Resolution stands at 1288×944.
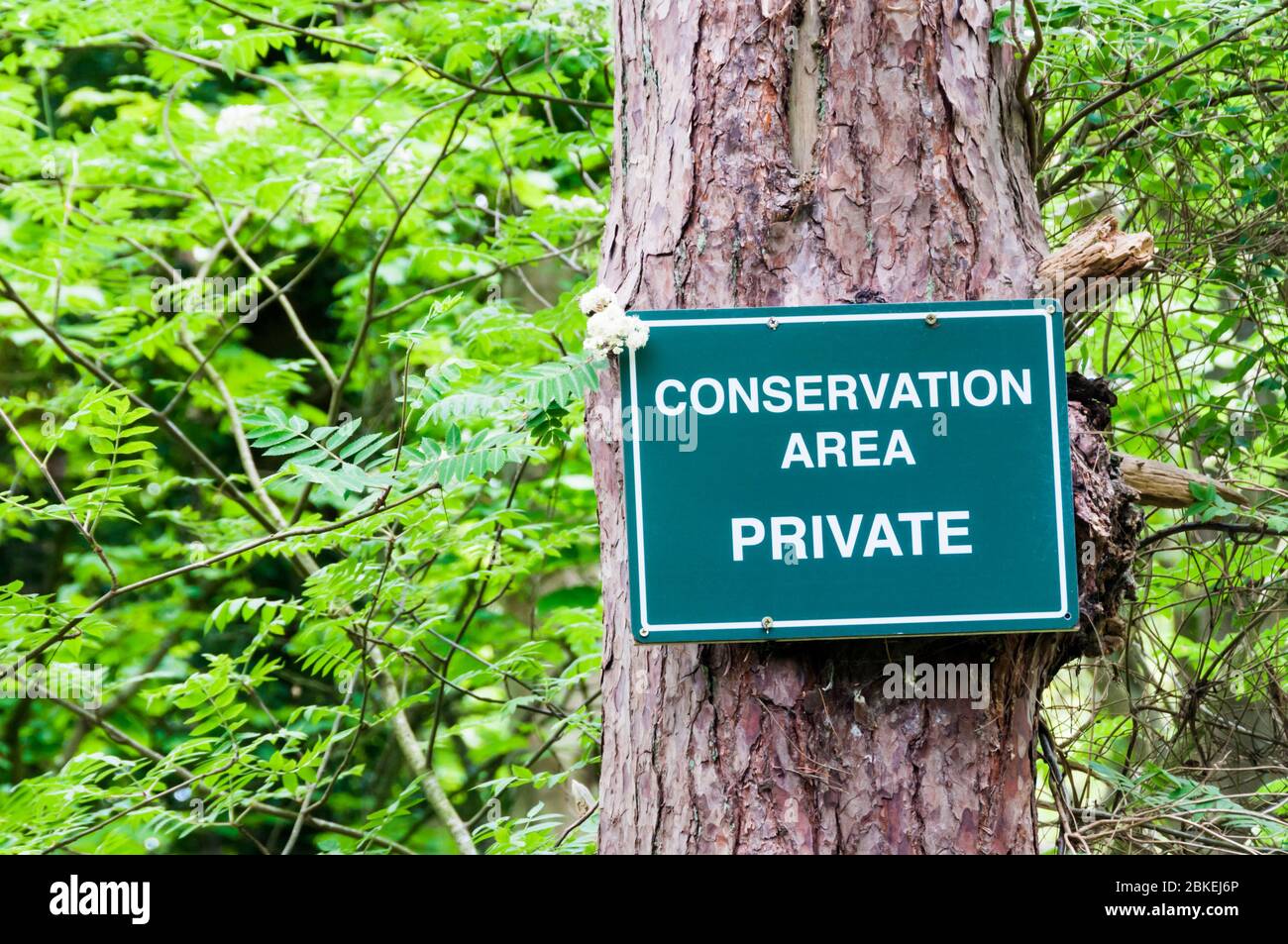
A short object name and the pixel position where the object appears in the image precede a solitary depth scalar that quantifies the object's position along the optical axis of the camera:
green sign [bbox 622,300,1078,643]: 3.30
